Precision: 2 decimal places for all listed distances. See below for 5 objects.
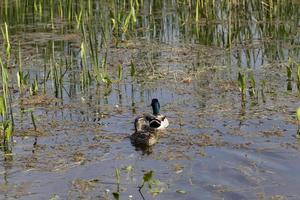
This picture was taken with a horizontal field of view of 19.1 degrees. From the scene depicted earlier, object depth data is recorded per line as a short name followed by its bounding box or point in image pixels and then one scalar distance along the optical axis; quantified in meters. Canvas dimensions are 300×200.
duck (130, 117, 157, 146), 10.55
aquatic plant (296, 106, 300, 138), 10.50
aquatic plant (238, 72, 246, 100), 12.19
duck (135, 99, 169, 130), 11.15
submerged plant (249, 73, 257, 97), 12.67
